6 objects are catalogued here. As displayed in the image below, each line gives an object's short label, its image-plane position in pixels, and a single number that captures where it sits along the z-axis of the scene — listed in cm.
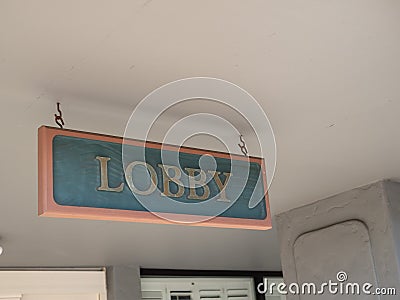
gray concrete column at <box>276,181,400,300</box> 375
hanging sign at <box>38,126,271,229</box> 214
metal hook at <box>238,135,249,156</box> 286
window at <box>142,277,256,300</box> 529
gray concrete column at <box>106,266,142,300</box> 495
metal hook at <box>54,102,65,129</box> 234
